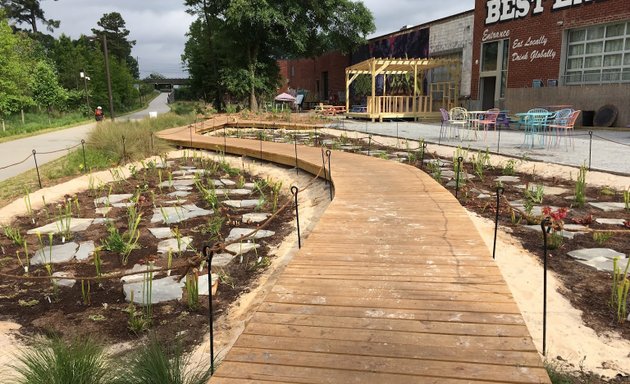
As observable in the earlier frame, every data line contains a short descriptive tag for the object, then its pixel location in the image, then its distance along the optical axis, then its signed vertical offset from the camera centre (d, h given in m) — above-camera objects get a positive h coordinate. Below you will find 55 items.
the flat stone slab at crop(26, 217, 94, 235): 5.67 -1.48
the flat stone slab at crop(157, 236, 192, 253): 4.95 -1.49
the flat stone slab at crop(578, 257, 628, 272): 4.11 -1.42
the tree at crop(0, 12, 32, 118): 21.36 +1.27
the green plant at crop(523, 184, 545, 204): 6.25 -1.26
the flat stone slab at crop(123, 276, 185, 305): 3.88 -1.55
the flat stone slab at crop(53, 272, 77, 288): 4.21 -1.56
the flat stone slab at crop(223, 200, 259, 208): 6.87 -1.45
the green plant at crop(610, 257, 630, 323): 3.24 -1.36
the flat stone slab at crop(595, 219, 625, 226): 5.24 -1.33
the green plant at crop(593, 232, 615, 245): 4.75 -1.36
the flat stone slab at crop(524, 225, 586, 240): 4.93 -1.39
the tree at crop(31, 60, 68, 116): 31.55 +0.96
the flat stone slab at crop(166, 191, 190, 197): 7.53 -1.43
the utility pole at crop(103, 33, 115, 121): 20.86 +1.64
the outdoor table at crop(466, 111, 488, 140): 12.80 -0.71
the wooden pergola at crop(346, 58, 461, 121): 21.17 +0.15
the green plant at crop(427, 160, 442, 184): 7.51 -1.16
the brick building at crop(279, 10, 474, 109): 22.05 +2.83
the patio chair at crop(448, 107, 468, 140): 12.94 -0.58
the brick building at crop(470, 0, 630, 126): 14.95 +1.62
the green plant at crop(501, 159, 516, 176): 8.23 -1.17
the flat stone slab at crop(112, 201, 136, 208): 6.81 -1.45
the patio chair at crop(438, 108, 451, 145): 12.94 -0.57
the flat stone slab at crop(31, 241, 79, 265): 4.77 -1.53
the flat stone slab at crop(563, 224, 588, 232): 5.15 -1.36
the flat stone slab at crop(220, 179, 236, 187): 8.39 -1.42
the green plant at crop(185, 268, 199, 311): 3.71 -1.45
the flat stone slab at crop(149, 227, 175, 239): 5.44 -1.48
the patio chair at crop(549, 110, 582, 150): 11.28 -0.55
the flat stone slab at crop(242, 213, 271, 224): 6.04 -1.47
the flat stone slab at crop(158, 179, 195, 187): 8.29 -1.41
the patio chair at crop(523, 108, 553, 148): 11.30 -0.53
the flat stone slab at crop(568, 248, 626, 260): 4.36 -1.40
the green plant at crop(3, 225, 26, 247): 5.25 -1.45
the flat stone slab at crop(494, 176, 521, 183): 7.62 -1.26
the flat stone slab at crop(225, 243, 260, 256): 4.97 -1.52
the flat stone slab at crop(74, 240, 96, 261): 4.88 -1.52
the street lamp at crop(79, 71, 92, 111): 36.78 +0.45
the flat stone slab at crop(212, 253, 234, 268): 4.65 -1.54
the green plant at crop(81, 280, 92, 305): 3.86 -1.54
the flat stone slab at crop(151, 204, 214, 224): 6.05 -1.45
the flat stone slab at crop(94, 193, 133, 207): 7.03 -1.44
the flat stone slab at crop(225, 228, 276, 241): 5.44 -1.49
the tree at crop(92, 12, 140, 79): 80.62 +12.43
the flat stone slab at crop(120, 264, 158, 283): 4.23 -1.54
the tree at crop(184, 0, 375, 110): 26.61 +4.07
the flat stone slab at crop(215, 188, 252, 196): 7.64 -1.43
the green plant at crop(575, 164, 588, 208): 6.07 -1.20
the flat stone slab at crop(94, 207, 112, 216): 6.50 -1.47
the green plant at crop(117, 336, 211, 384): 2.34 -1.32
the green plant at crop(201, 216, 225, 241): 5.42 -1.45
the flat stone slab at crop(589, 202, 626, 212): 5.83 -1.31
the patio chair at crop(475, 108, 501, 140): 12.76 -0.52
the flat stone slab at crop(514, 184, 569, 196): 6.80 -1.29
